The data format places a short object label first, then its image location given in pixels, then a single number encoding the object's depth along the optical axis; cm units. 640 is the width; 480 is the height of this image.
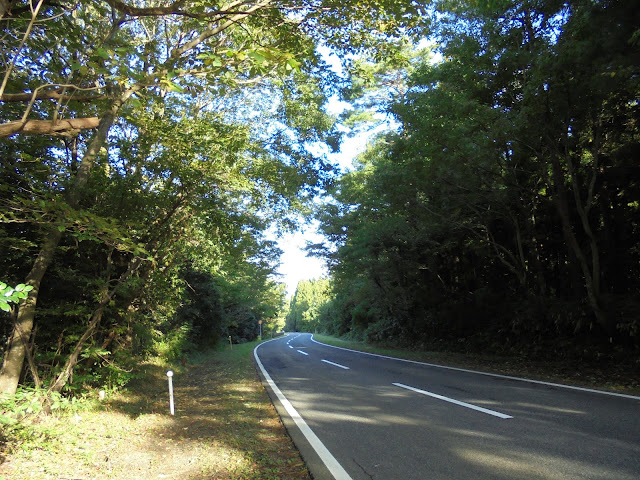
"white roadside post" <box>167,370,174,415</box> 628
